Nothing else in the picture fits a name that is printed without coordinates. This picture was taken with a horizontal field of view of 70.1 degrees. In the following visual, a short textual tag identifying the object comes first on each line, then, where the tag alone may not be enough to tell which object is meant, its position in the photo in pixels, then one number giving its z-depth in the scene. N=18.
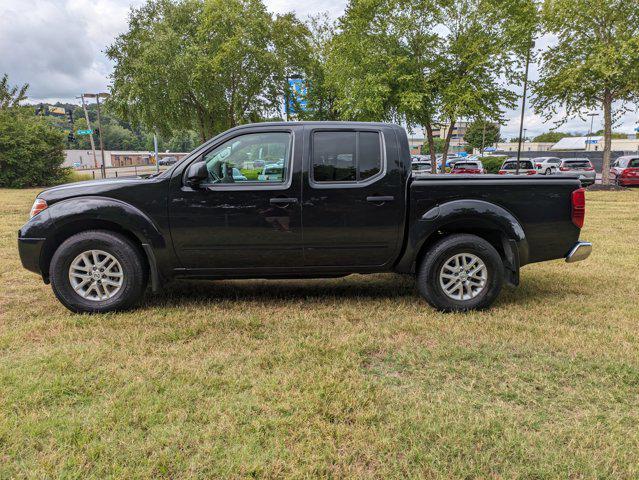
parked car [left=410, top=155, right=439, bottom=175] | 30.75
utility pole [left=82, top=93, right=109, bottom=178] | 32.05
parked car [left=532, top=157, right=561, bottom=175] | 29.56
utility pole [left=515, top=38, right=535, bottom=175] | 20.55
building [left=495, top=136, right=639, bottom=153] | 79.38
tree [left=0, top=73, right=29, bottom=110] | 34.31
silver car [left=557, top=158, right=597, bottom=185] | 24.44
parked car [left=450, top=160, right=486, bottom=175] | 25.55
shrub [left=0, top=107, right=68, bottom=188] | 25.72
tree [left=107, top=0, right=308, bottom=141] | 20.97
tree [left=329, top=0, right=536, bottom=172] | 20.17
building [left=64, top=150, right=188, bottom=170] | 73.78
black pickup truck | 4.34
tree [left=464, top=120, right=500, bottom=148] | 78.13
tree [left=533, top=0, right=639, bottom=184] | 18.95
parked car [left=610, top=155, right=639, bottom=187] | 22.14
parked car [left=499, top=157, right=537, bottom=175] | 24.80
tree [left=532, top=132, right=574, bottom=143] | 113.95
